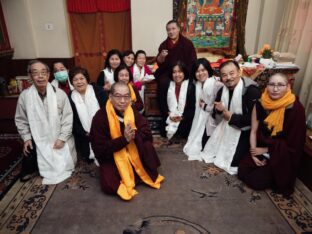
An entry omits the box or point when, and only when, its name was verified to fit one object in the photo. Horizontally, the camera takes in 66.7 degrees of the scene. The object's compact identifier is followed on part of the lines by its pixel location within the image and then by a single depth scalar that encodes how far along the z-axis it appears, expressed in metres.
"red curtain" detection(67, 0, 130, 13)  5.11
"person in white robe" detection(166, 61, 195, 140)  3.20
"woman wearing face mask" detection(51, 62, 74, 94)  3.18
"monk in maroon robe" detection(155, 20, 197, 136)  3.65
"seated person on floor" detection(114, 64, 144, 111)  3.06
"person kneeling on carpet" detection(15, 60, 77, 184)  2.55
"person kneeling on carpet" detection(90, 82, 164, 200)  2.29
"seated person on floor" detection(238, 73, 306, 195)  2.19
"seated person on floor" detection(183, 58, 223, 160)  3.00
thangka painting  4.93
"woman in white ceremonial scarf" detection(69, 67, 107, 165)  2.78
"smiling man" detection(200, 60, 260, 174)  2.56
